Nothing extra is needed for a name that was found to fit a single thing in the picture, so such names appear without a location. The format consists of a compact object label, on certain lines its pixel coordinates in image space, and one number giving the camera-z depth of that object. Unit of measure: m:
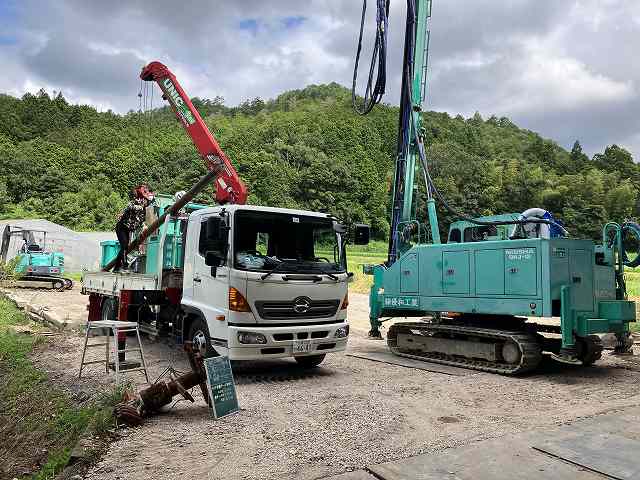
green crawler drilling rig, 8.23
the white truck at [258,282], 7.46
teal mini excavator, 24.08
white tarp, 34.62
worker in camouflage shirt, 11.23
